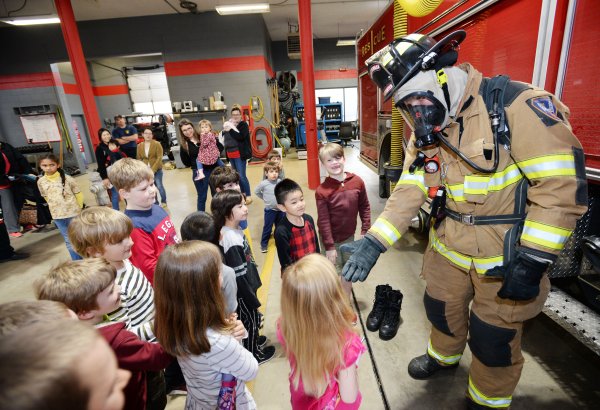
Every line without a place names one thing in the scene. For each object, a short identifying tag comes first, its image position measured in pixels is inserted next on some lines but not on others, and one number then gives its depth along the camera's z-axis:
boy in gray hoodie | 4.08
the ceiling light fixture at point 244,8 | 9.23
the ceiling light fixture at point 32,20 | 8.64
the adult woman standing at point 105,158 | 5.83
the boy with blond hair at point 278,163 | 4.33
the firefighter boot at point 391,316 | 2.54
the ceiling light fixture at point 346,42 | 14.24
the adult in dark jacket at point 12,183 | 5.24
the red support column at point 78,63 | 7.83
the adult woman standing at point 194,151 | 5.38
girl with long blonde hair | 1.19
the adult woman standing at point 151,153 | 6.32
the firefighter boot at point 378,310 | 2.66
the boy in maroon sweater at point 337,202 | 2.62
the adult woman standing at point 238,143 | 5.98
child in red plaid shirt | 2.33
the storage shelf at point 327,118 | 14.71
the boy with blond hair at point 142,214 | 2.08
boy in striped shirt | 1.72
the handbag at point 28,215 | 6.02
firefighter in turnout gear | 1.32
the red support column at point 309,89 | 6.80
